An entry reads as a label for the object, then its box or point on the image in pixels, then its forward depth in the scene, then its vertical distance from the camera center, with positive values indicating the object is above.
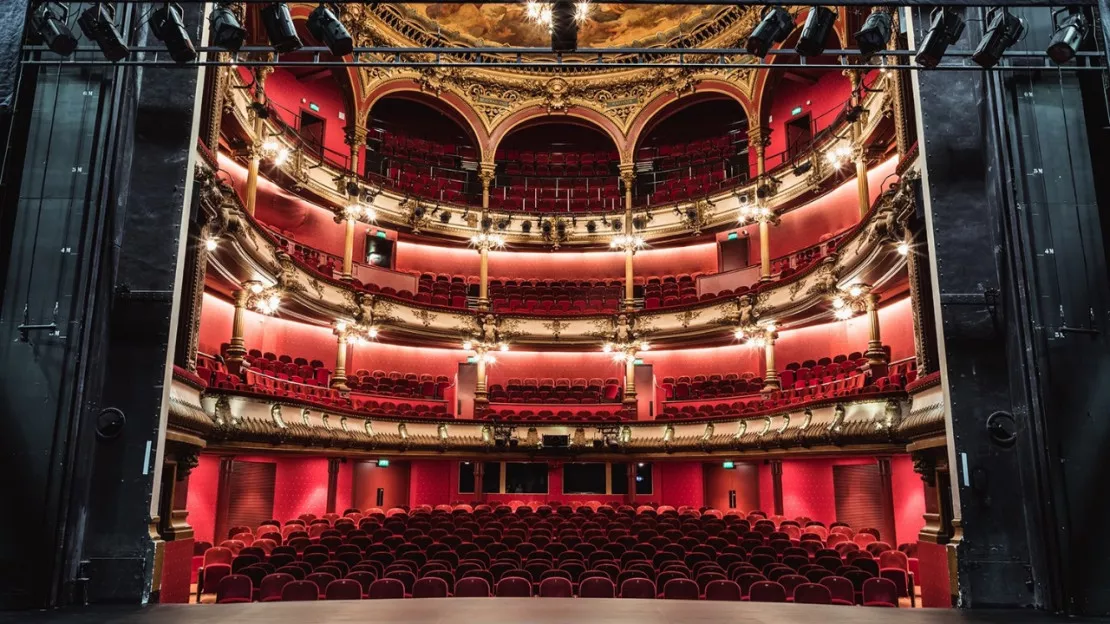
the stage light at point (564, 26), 5.87 +3.79
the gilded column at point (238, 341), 13.92 +2.40
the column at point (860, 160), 16.31 +7.16
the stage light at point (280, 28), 6.09 +3.83
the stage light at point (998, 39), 5.91 +3.68
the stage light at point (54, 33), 5.86 +3.62
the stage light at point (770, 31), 6.22 +3.92
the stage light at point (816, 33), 6.21 +3.87
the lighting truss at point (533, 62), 6.00 +3.75
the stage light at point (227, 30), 6.13 +3.81
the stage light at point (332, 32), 6.26 +3.90
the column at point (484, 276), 21.61 +5.80
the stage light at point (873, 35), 6.20 +3.85
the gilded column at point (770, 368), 18.75 +2.56
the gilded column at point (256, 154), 15.97 +7.23
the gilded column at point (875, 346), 14.03 +2.41
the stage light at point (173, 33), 5.89 +3.68
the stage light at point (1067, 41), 5.84 +3.59
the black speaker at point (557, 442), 18.25 +0.45
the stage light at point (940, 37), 5.93 +3.71
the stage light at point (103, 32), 5.75 +3.61
